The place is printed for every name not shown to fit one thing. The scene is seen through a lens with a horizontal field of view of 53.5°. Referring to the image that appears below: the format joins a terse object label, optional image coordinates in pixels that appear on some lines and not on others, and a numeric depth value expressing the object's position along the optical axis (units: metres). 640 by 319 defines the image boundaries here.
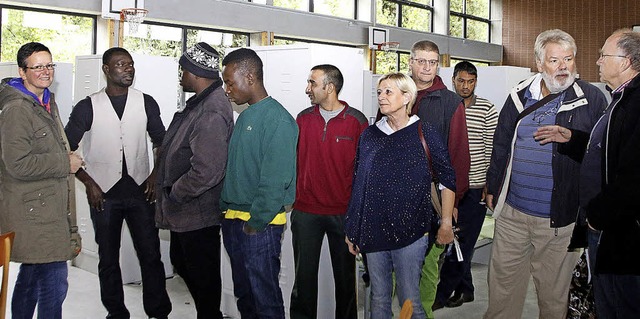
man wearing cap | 3.07
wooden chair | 1.96
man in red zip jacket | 3.51
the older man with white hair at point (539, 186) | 2.95
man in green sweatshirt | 2.90
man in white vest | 3.66
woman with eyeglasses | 2.86
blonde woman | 2.85
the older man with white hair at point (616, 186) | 2.26
